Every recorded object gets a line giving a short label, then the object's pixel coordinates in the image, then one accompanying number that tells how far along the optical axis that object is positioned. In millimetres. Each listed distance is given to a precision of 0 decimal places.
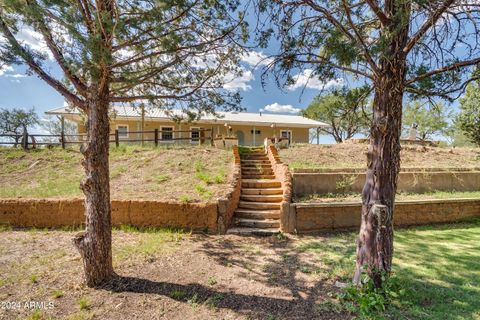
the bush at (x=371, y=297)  3074
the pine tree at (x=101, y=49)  3186
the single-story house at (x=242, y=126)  16344
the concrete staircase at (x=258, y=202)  6707
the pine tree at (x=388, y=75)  3178
